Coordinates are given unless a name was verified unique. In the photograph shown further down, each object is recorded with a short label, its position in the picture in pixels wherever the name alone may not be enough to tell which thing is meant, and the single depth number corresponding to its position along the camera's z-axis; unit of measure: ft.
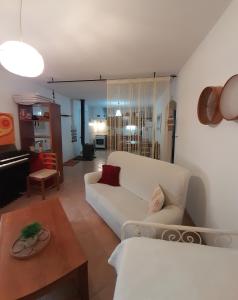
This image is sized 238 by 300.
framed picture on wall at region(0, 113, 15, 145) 10.35
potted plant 4.53
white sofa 6.22
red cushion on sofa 9.38
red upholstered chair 10.52
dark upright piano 9.46
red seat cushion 11.77
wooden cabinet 11.97
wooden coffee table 3.50
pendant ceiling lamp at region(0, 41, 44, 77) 4.20
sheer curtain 11.77
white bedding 2.67
